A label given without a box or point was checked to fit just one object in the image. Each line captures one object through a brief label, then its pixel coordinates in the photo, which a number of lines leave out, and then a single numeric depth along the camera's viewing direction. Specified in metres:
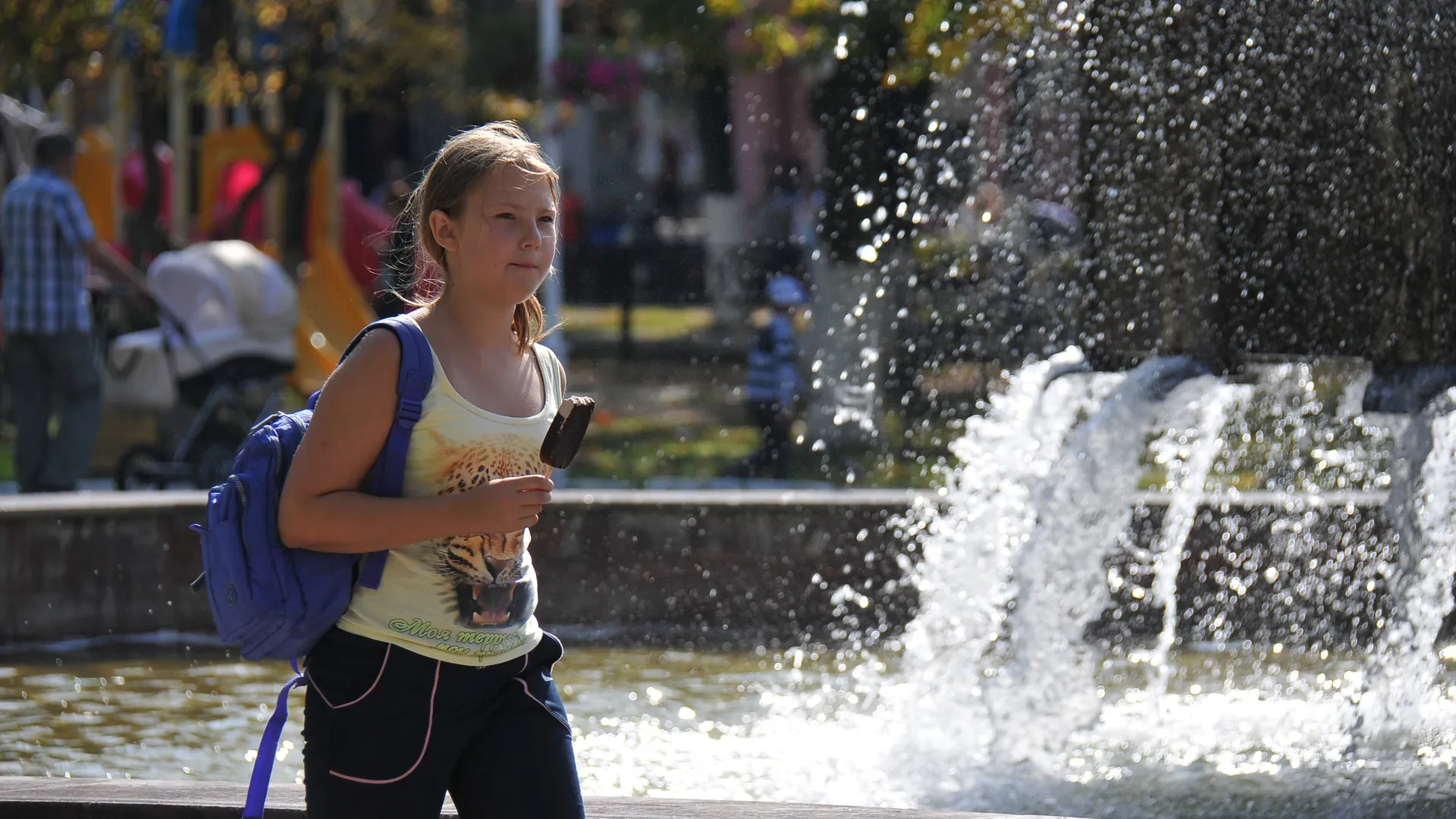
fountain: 10.35
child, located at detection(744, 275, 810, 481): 23.69
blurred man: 19.50
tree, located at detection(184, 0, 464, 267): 33.56
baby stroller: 20.87
